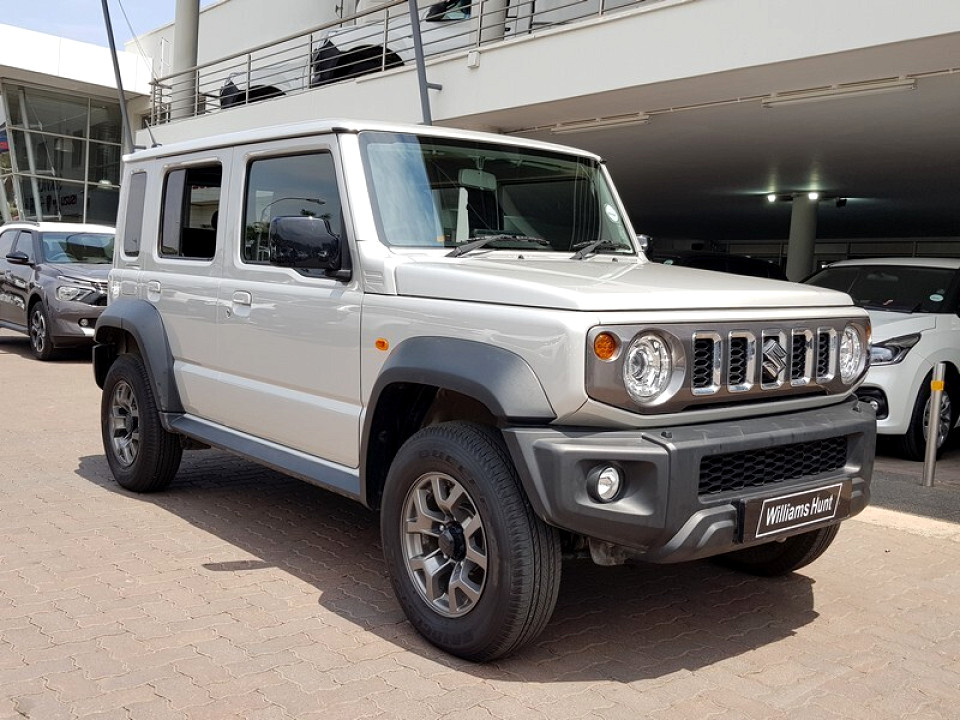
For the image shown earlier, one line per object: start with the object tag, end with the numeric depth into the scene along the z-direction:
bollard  6.81
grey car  12.38
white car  7.49
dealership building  8.65
